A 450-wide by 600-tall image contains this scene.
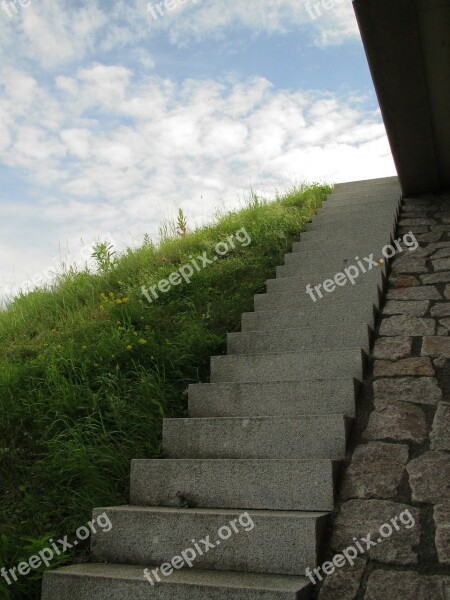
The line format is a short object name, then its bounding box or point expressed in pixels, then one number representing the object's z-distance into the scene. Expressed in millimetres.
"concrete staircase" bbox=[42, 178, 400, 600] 2365
